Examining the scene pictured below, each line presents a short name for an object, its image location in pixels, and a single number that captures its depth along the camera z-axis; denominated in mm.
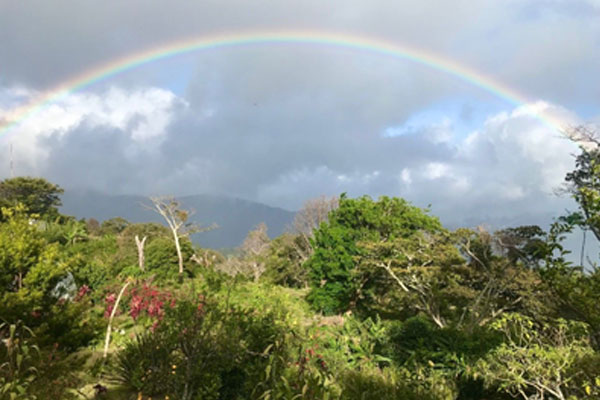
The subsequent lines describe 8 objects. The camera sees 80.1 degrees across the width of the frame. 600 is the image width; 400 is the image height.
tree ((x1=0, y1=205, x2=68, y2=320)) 7195
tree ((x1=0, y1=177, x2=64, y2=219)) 44000
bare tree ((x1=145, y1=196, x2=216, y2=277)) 21344
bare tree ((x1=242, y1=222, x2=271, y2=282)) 36012
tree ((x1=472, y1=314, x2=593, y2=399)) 3768
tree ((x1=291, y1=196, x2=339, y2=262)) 35875
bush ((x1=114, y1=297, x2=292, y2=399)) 4387
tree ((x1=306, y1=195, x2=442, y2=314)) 18438
